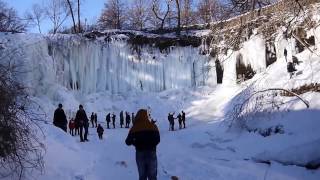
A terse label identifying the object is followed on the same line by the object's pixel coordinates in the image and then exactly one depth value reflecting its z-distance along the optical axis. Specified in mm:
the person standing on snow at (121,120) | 18243
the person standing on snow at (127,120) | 18247
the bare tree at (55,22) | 28827
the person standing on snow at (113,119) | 18100
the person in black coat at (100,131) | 11824
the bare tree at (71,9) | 25478
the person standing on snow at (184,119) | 17310
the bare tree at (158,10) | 26255
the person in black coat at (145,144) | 4693
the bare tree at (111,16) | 30550
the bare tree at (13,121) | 3839
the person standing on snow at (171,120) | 16968
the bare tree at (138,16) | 31221
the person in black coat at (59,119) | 8964
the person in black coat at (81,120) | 9027
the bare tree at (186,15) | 26050
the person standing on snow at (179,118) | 17320
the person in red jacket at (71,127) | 13047
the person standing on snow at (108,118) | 17887
